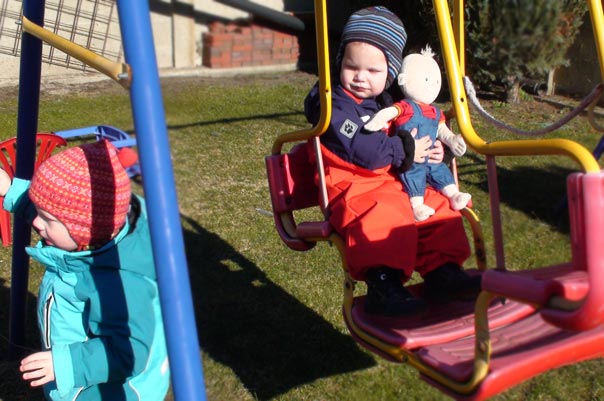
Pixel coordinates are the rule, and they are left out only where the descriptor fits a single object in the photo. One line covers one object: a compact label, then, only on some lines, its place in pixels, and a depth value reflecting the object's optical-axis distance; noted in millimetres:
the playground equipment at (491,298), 1587
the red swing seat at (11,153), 4051
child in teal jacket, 1934
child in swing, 2305
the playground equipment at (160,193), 1632
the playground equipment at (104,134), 5332
